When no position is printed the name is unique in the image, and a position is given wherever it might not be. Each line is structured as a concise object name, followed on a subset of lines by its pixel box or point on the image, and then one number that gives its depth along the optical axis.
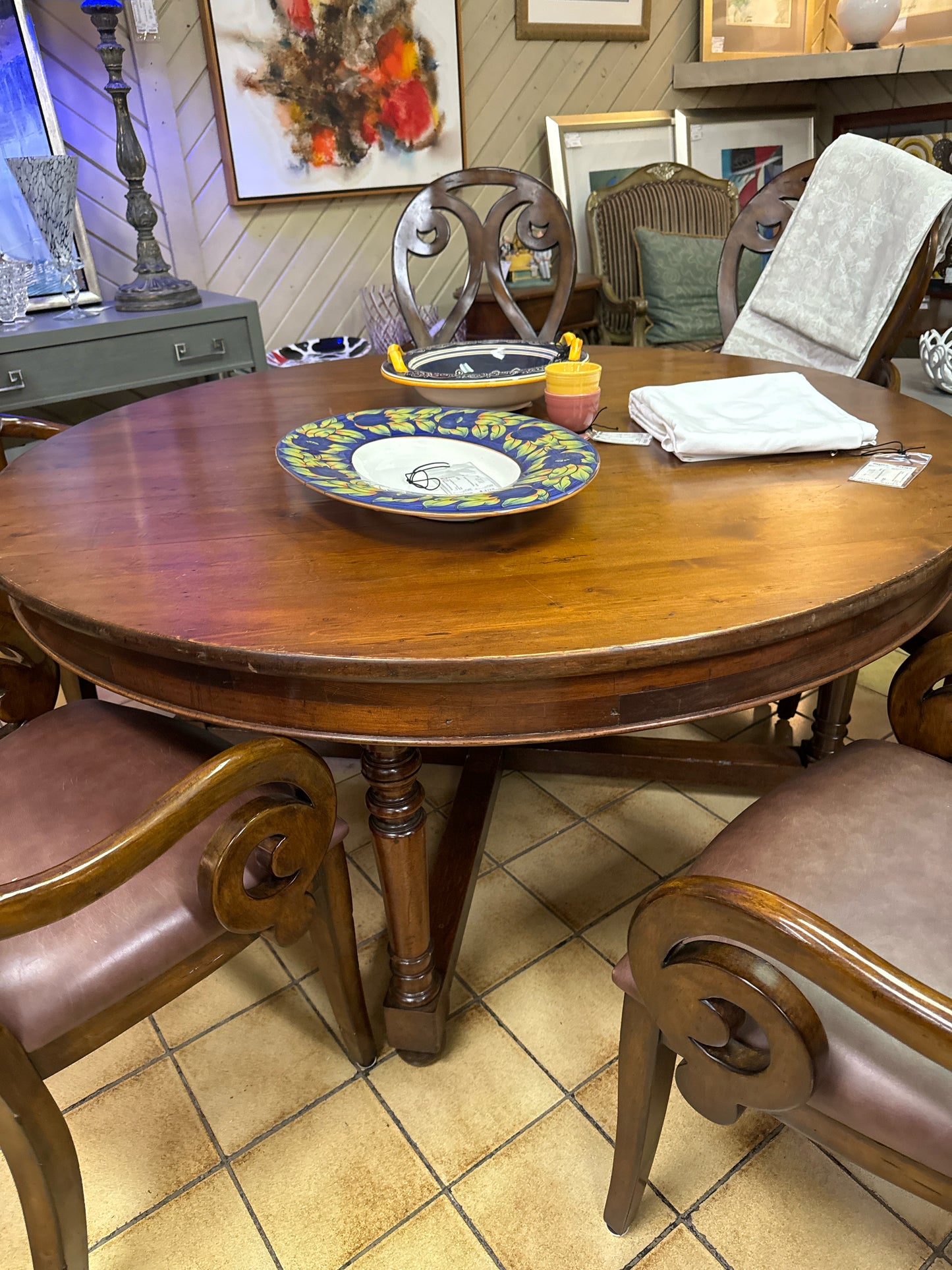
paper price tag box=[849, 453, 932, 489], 1.18
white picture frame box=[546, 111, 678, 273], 3.55
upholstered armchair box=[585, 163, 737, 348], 3.48
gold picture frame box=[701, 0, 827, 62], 3.84
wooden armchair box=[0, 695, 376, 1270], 0.78
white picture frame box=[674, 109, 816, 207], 3.94
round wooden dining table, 0.85
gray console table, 2.26
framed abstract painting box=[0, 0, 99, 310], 2.39
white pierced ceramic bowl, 1.96
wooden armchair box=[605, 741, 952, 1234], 0.63
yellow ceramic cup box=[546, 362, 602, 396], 1.34
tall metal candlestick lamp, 2.38
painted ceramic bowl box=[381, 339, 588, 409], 1.39
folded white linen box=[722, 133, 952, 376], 1.77
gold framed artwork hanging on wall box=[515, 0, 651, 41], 3.38
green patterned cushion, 3.43
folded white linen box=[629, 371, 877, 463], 1.25
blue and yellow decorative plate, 1.02
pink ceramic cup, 1.36
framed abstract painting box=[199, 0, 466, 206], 2.82
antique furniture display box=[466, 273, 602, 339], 3.12
